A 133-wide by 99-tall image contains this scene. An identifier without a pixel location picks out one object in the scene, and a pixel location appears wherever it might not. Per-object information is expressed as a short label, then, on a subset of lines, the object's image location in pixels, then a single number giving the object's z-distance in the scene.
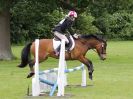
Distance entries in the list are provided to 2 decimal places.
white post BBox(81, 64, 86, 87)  17.48
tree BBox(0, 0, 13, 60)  33.66
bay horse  17.20
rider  16.11
